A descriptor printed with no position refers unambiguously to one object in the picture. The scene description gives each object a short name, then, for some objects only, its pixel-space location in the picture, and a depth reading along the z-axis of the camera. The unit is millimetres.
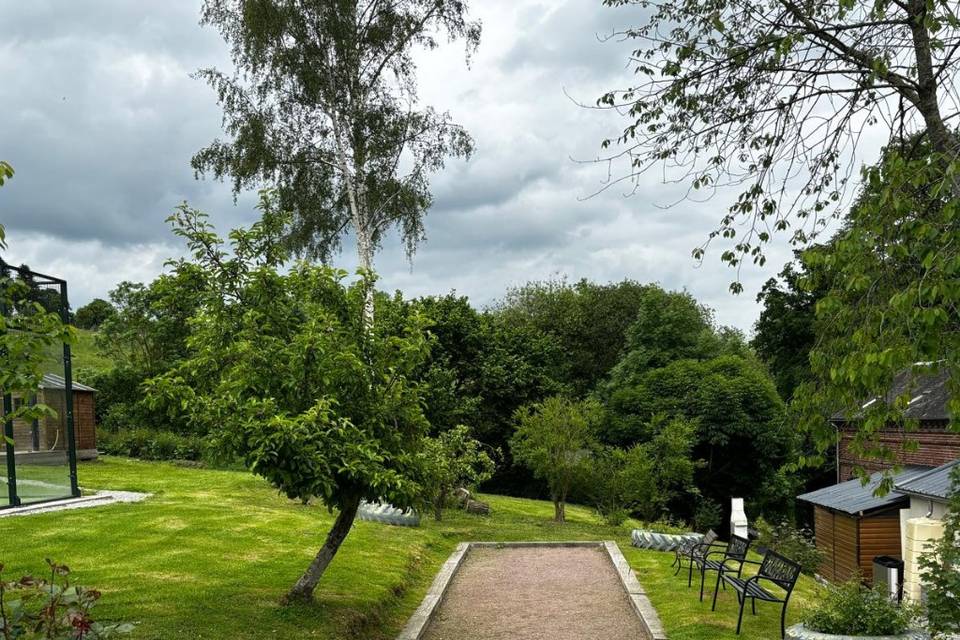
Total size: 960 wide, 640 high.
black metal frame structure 15883
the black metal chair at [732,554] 12259
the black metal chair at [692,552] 13514
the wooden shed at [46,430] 16578
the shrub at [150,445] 30406
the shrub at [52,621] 4625
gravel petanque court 10938
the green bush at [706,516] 32156
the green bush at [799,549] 21609
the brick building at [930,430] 22922
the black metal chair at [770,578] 9781
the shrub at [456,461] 20880
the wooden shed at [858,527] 21203
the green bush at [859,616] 8070
